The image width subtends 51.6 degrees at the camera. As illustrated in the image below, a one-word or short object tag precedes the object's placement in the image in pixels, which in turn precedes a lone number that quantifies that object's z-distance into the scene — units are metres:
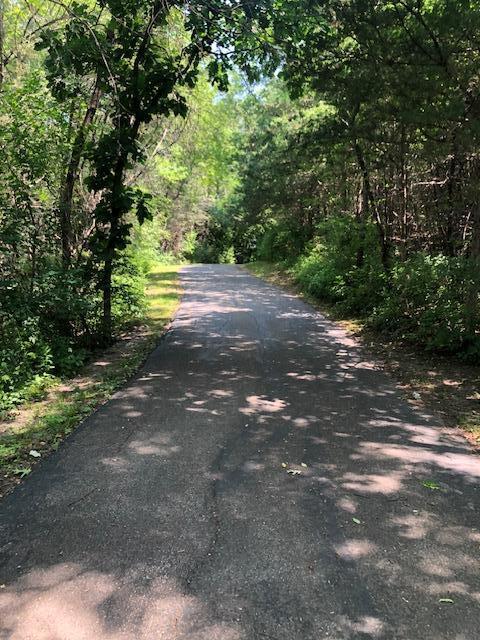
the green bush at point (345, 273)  11.77
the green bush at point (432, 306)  7.77
